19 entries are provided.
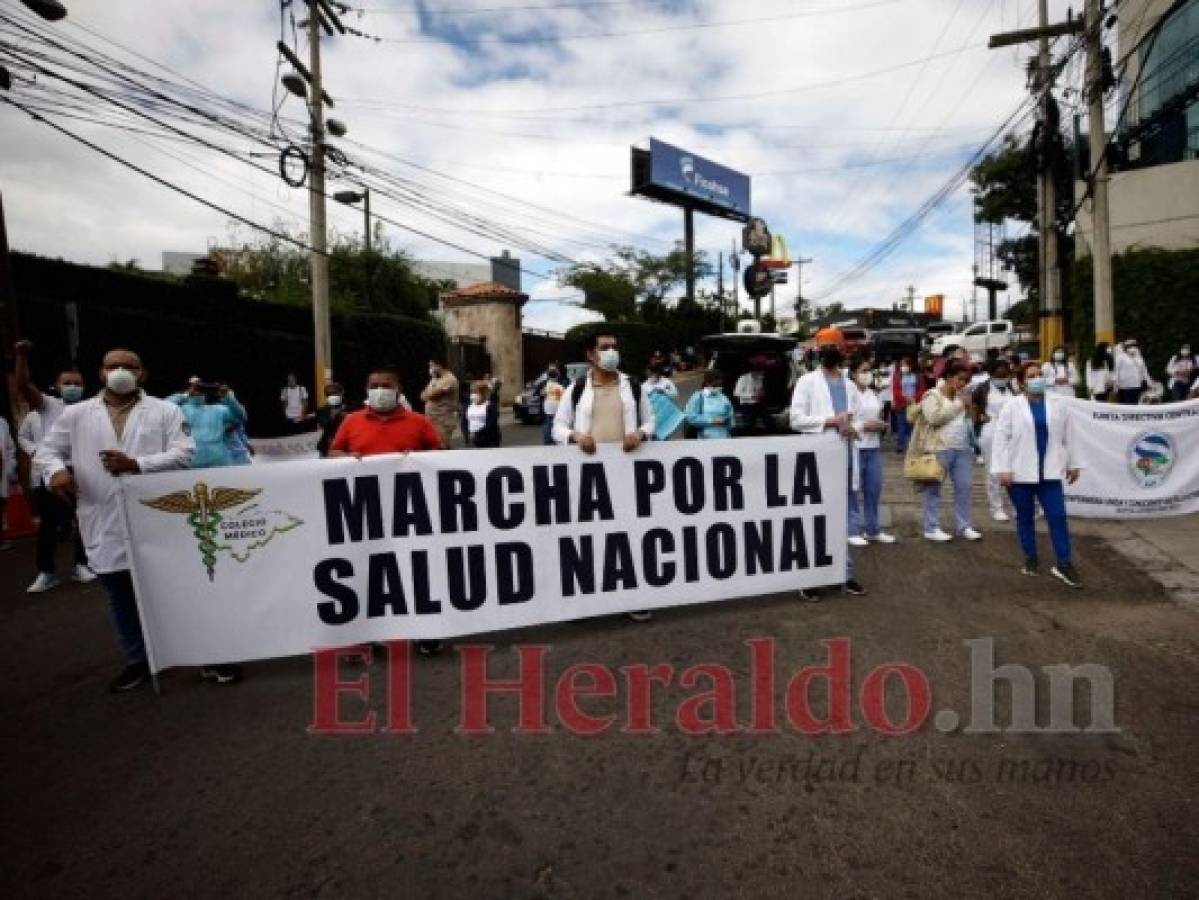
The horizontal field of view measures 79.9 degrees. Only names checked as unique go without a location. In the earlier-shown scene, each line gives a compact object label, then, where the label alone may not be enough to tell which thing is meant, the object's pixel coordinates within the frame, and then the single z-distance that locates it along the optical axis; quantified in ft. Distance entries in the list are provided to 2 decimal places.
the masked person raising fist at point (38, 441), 19.20
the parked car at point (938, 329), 152.71
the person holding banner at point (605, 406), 17.04
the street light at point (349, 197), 61.21
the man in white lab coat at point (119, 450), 13.52
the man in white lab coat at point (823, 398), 18.76
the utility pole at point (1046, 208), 56.85
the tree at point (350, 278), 101.86
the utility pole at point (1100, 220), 45.24
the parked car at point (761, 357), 41.52
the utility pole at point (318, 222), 55.57
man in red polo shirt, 14.97
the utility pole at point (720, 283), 175.30
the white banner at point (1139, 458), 24.11
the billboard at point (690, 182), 174.40
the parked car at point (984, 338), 115.96
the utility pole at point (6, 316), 31.09
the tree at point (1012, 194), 110.32
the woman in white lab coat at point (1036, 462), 18.76
